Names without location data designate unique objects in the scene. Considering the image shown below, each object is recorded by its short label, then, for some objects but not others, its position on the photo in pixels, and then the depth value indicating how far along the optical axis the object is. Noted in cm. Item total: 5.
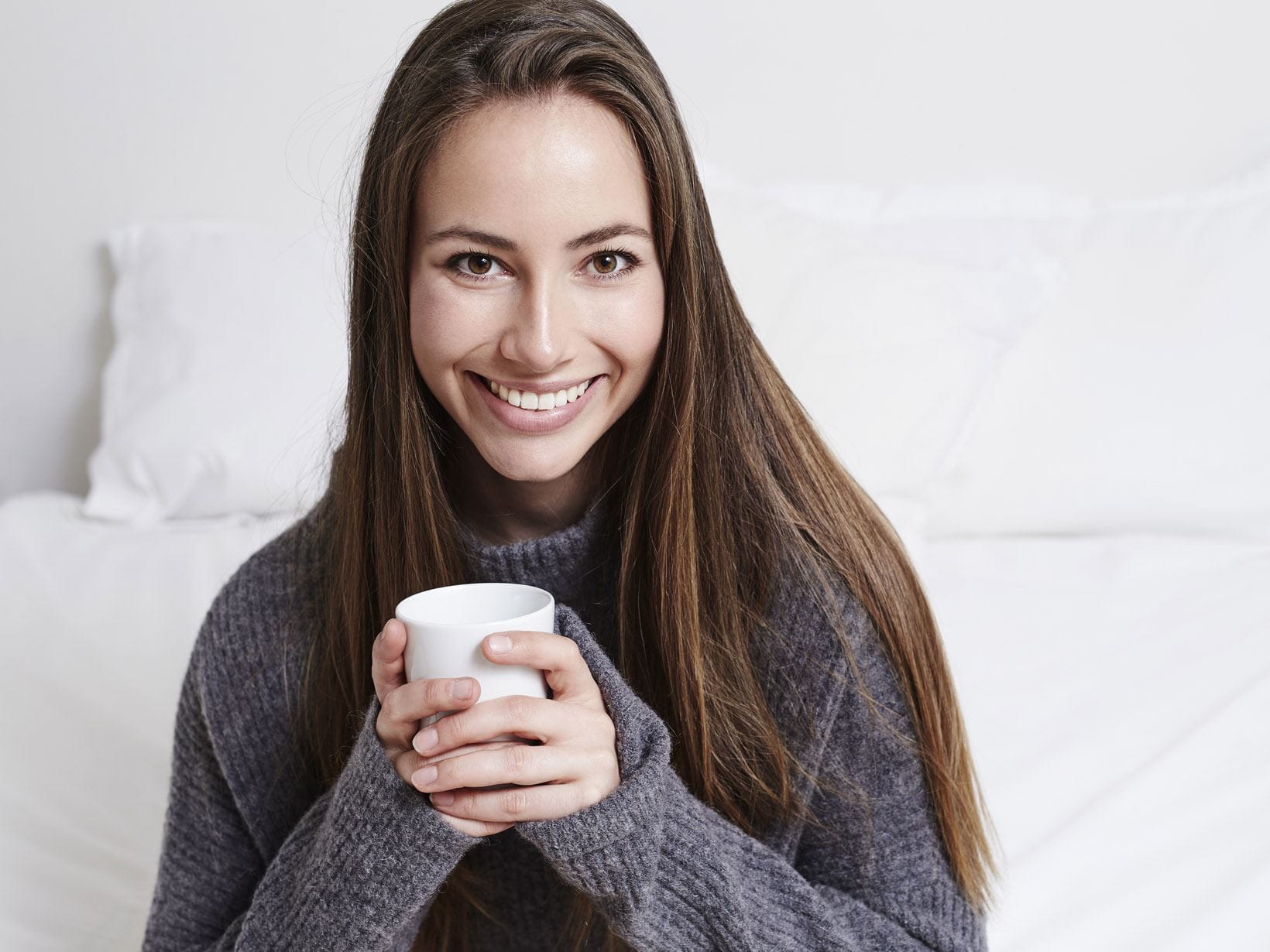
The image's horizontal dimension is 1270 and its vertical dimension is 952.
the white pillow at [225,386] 206
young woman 86
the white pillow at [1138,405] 190
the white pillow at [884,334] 180
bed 127
